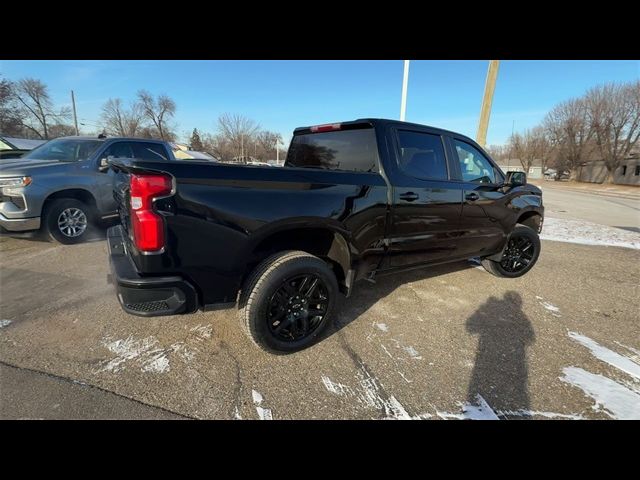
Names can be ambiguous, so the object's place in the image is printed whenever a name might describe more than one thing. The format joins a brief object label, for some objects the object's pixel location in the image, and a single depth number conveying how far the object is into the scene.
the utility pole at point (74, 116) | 42.92
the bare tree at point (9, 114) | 29.30
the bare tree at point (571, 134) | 42.84
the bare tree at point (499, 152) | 89.93
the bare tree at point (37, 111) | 42.97
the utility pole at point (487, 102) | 8.24
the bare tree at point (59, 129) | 46.81
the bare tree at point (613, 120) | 36.72
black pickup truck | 2.12
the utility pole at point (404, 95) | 9.27
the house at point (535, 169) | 68.90
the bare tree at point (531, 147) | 57.00
